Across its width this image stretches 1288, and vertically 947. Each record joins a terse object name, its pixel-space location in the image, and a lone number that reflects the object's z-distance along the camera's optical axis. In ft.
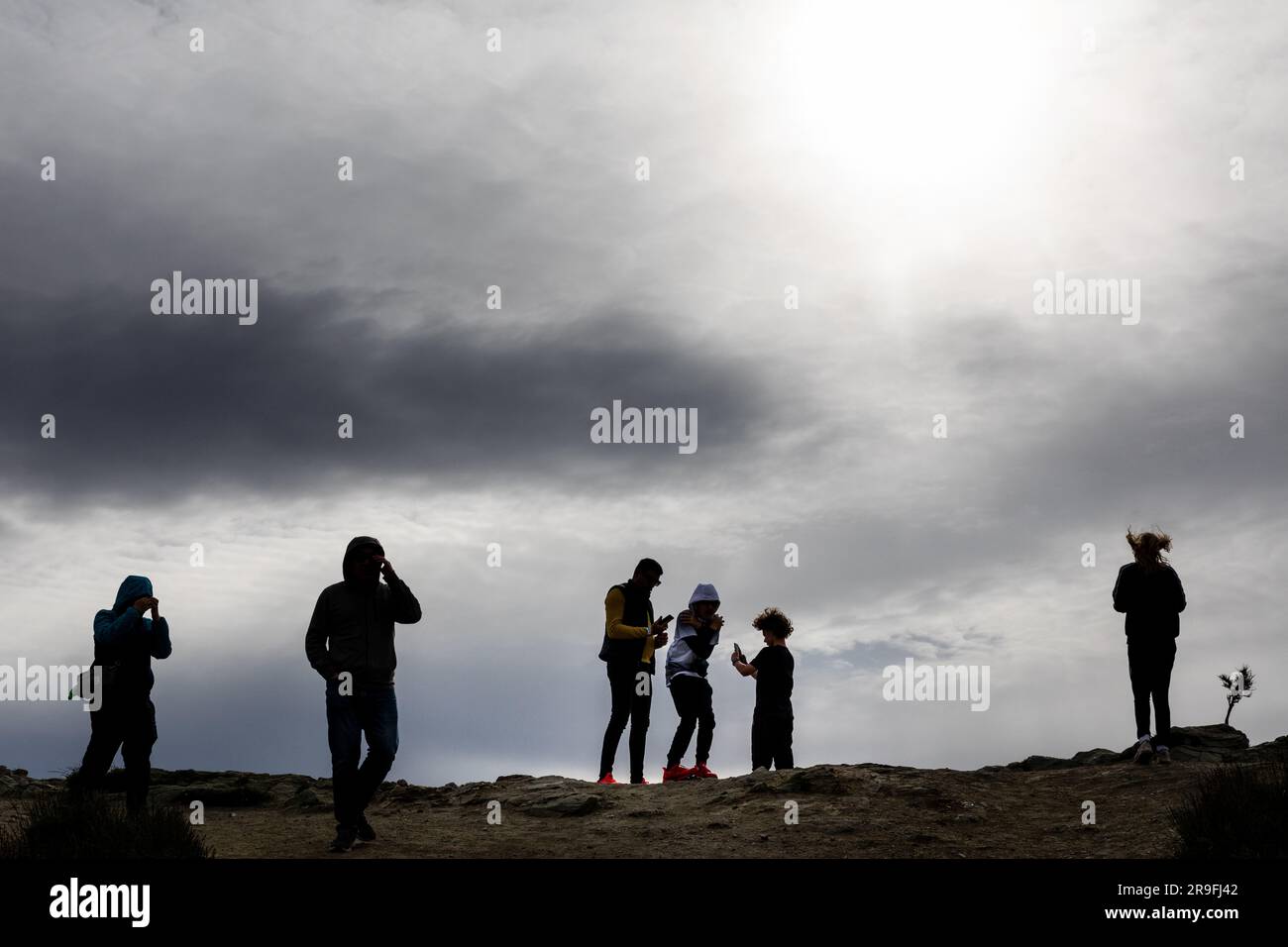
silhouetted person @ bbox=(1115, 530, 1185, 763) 45.52
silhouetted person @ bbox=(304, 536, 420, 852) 35.58
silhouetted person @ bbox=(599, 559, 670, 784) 48.19
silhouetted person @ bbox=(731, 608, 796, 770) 49.16
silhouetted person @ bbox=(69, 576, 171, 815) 38.22
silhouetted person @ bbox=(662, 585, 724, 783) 49.26
